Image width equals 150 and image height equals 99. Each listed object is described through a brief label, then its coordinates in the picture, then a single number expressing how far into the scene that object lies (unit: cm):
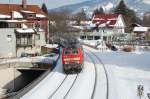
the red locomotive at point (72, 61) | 3472
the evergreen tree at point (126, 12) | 11906
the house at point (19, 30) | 5709
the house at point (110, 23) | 10456
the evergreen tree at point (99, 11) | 14575
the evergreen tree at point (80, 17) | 13000
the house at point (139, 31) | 10550
